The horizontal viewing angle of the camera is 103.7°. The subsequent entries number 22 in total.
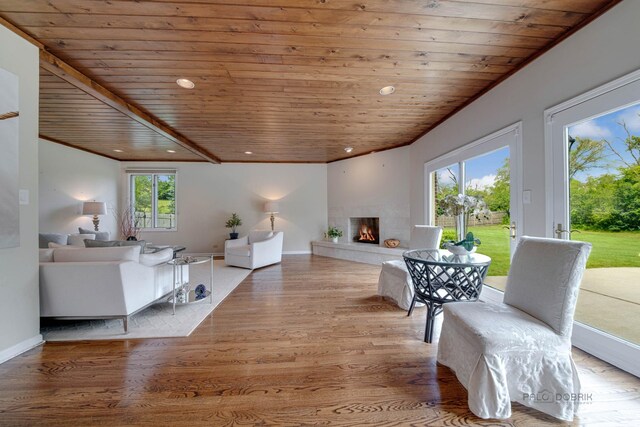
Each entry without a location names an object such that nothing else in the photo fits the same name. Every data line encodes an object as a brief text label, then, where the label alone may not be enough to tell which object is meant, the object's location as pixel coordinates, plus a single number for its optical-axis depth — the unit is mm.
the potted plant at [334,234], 6434
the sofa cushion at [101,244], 2678
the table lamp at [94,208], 5145
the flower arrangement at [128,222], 6309
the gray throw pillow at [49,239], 3844
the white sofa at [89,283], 2223
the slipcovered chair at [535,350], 1354
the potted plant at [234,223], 6527
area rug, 2275
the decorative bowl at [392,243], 5256
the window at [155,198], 6578
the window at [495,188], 2673
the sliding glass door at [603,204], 1755
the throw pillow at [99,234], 4671
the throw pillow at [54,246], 2646
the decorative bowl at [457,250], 2346
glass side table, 2865
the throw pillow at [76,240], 3512
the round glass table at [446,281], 2090
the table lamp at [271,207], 6375
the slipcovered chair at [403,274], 2850
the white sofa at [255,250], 4981
